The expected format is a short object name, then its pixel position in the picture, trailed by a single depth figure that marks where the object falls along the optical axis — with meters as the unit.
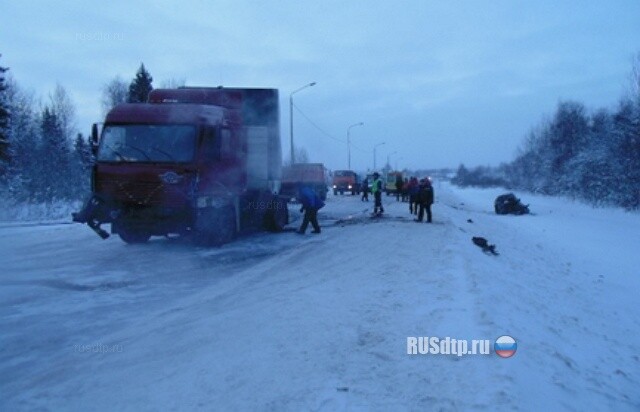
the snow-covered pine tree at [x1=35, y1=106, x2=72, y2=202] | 36.09
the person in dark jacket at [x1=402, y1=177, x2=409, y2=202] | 31.23
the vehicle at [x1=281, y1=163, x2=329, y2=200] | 29.64
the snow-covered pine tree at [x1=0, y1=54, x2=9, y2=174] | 27.62
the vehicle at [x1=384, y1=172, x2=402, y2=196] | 45.53
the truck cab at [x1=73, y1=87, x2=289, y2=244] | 10.80
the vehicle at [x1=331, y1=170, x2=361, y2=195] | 45.72
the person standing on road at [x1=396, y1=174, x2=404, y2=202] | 29.12
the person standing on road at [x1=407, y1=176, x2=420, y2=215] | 18.23
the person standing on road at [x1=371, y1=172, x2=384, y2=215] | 20.05
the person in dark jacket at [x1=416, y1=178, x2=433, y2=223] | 16.48
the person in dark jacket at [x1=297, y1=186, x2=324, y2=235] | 14.20
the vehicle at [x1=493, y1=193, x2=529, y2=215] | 30.59
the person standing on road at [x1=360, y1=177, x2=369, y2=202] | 32.57
